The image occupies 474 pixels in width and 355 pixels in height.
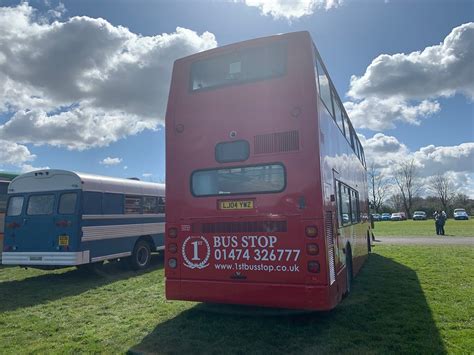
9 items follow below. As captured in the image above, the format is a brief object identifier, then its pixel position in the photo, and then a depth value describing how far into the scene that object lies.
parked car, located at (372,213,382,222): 69.57
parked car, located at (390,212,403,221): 67.00
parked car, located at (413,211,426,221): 64.81
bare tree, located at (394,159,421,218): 75.92
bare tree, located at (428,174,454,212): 79.25
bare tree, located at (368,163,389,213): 74.94
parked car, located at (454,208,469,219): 56.81
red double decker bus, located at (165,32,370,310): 5.29
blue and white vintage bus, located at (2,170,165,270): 9.60
